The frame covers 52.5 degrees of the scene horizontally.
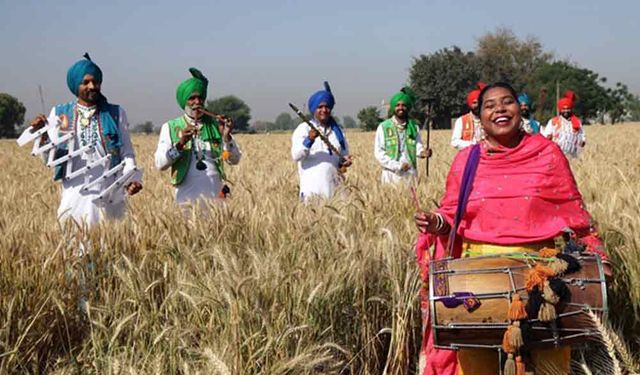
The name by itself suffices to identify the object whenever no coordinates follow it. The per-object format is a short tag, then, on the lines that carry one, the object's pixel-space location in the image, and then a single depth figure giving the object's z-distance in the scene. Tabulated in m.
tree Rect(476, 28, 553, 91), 73.12
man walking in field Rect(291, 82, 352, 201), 5.78
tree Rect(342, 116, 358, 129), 116.01
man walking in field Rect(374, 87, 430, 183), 6.77
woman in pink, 2.52
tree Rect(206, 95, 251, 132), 97.69
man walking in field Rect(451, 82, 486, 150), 7.60
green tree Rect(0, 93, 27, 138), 66.64
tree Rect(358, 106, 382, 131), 60.72
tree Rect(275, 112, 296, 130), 118.36
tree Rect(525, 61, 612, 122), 65.56
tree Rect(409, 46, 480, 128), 60.50
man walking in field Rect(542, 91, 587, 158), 9.76
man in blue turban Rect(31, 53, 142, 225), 4.00
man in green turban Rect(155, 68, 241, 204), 4.68
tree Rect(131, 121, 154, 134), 80.93
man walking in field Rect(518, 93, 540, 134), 7.92
